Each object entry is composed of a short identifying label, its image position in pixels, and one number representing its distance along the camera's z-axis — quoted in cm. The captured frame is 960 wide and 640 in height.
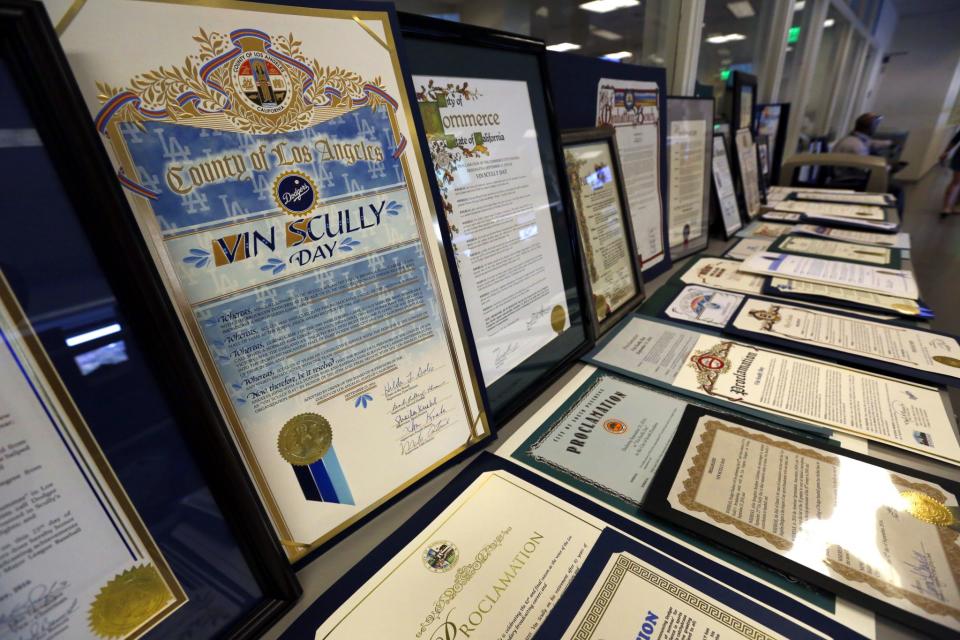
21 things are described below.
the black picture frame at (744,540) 37
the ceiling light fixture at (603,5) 134
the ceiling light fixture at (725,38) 173
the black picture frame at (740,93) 155
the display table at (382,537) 39
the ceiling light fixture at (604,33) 138
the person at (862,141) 311
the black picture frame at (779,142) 220
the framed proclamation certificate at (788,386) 58
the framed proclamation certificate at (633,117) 85
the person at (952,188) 398
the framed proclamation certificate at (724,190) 141
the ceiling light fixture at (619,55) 141
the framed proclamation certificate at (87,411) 25
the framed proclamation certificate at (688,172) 119
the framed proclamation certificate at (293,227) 32
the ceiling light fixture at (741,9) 194
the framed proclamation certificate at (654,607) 36
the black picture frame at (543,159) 51
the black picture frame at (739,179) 160
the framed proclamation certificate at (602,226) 78
